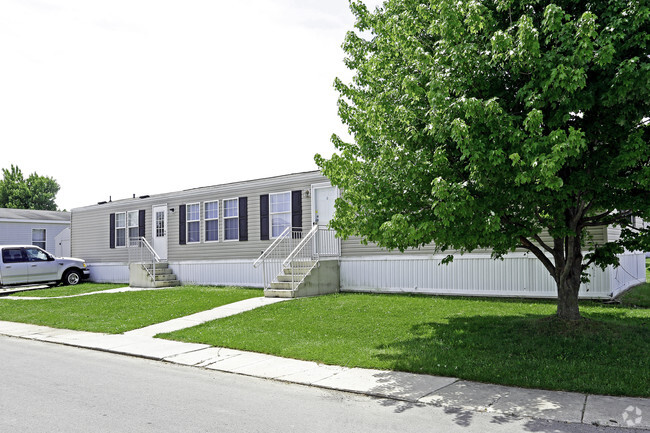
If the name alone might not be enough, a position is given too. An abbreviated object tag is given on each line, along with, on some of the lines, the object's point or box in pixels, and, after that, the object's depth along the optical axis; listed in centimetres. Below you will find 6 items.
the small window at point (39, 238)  2930
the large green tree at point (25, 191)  5369
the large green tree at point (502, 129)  620
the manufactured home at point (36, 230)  2806
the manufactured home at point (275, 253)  1313
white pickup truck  2009
